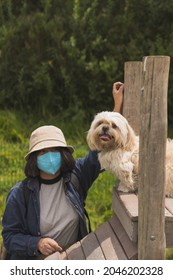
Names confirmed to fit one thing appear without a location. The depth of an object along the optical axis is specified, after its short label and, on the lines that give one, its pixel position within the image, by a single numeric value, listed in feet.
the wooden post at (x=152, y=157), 10.13
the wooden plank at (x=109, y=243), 11.41
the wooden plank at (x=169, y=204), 11.27
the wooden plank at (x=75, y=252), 12.28
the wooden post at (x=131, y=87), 13.56
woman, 12.90
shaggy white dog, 12.34
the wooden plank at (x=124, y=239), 11.12
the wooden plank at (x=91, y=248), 11.82
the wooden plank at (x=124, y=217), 10.99
